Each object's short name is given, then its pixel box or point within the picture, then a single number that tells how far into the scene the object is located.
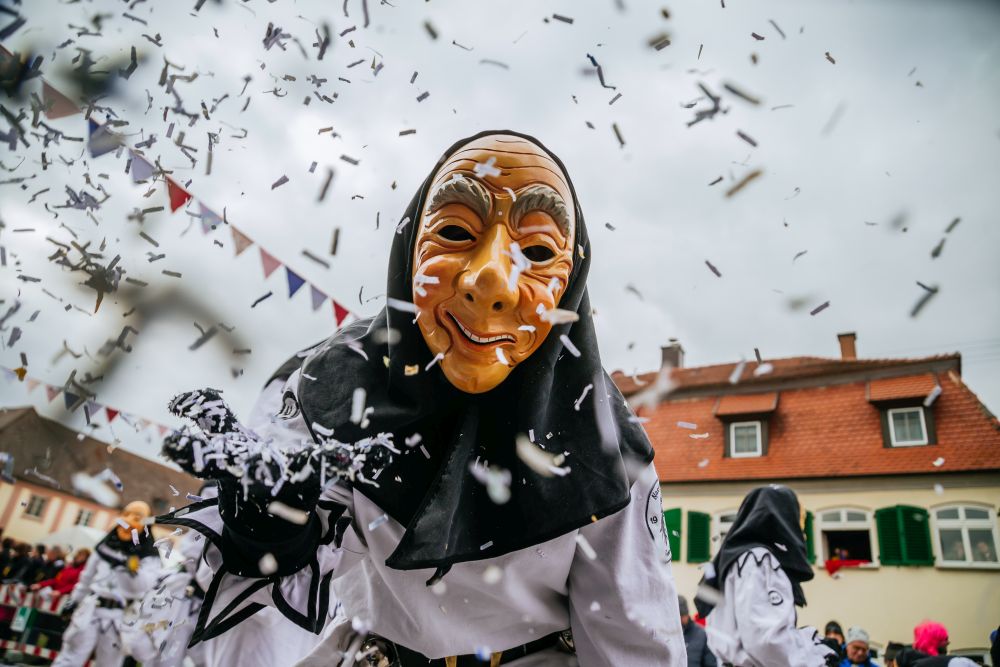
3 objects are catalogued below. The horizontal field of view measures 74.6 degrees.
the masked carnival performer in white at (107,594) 6.34
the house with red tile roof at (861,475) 14.77
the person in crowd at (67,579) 8.46
